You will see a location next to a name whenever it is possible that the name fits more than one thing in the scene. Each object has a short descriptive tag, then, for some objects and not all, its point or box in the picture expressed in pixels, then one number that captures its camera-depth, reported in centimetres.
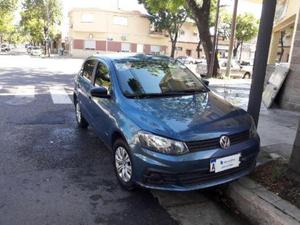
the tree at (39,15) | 3623
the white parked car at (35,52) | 3207
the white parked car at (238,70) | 1539
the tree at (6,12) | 3393
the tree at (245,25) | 3216
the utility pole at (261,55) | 309
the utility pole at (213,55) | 1243
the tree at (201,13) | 1173
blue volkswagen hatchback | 245
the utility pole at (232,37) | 1248
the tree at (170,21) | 2995
